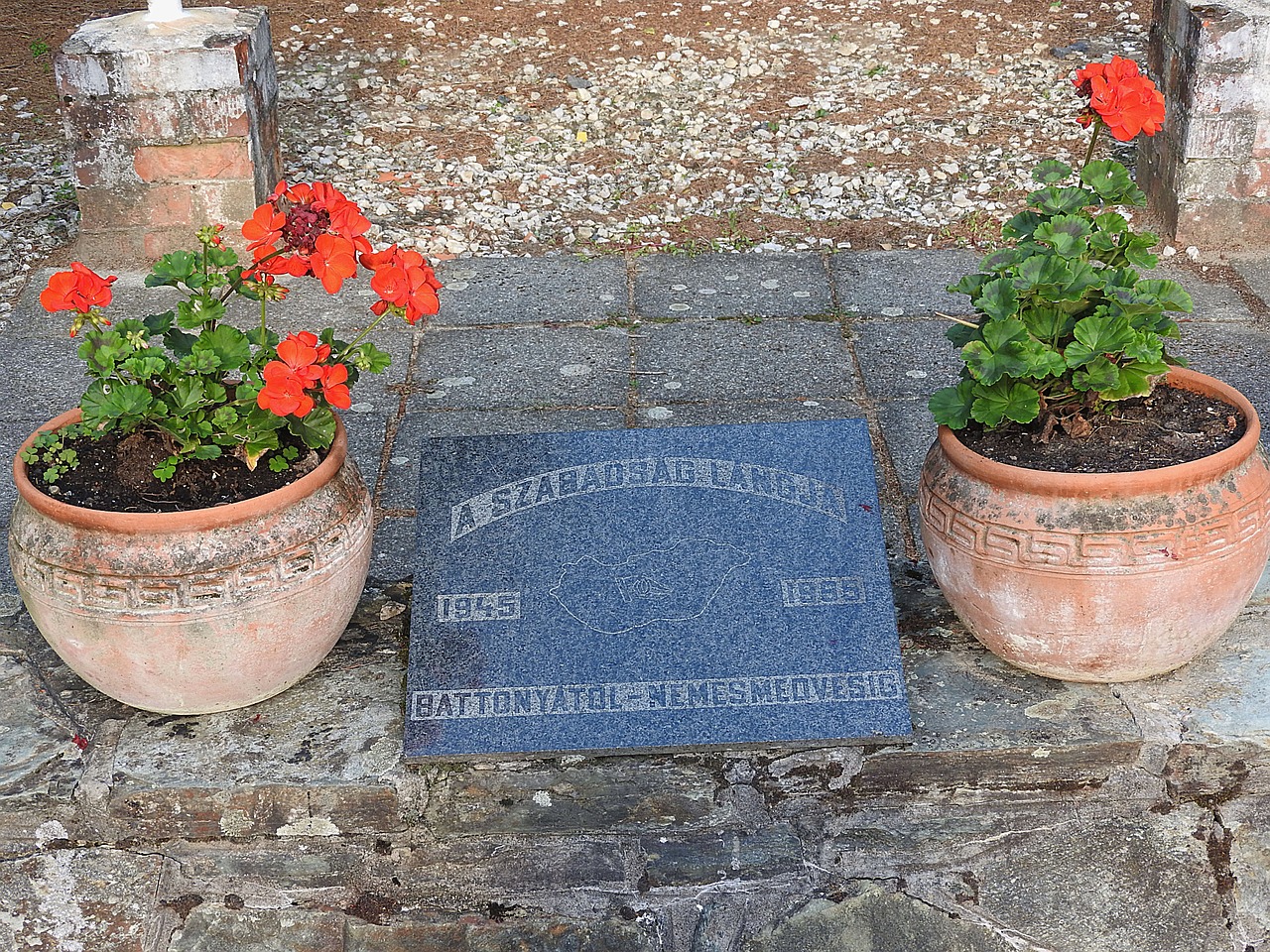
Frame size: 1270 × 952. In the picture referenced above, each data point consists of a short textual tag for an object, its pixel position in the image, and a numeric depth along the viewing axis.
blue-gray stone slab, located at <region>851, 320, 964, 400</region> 3.56
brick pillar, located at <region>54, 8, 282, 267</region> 4.12
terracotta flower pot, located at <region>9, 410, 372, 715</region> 2.16
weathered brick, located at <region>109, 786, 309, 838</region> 2.27
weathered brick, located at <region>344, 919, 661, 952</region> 2.28
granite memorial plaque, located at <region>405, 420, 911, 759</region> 2.30
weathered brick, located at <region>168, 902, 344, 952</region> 2.29
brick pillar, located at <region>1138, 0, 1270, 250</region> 4.08
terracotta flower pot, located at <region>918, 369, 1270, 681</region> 2.18
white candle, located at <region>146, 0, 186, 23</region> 4.27
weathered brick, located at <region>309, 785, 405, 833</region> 2.28
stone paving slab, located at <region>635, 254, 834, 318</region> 4.04
